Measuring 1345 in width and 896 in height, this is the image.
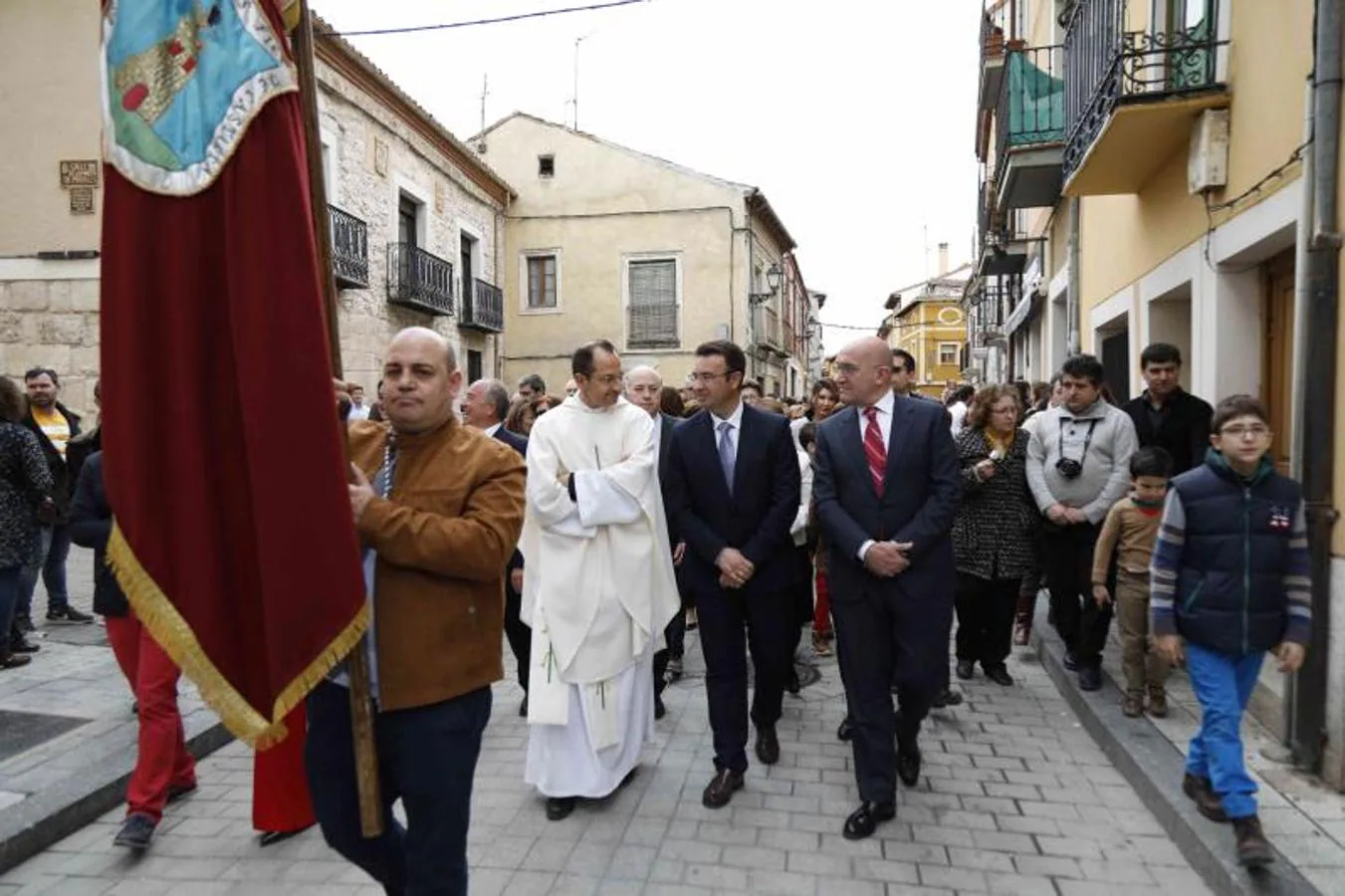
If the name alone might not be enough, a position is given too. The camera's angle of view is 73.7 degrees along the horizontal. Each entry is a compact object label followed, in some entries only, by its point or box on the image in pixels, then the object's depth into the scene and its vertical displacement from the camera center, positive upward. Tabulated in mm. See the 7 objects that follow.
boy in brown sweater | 4801 -783
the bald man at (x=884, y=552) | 3750 -569
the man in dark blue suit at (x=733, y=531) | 4066 -530
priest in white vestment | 3932 -766
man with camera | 5230 -369
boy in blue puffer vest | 3373 -618
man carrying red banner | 2277 -558
